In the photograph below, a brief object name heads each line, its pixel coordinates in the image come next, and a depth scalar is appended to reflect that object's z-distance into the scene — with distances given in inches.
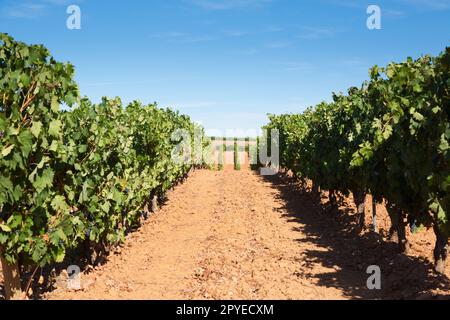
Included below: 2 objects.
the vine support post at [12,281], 276.8
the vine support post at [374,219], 440.1
